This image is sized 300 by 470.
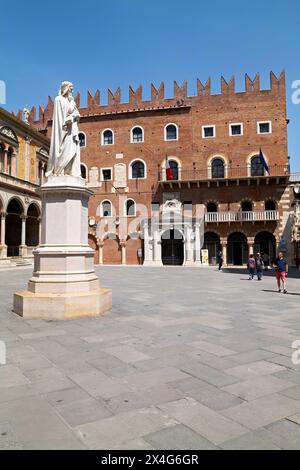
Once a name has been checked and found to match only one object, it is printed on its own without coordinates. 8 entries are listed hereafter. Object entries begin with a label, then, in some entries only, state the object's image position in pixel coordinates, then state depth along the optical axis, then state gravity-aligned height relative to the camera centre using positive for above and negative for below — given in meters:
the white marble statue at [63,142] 7.44 +2.38
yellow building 26.84 +6.04
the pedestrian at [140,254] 30.97 -0.27
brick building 29.58 +6.96
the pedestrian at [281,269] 11.28 -0.60
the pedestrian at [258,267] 16.09 -0.74
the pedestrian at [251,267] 16.31 -0.75
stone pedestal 6.64 -0.27
